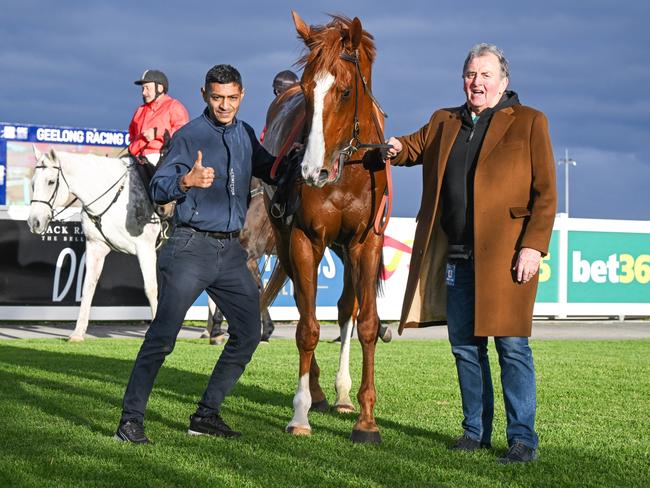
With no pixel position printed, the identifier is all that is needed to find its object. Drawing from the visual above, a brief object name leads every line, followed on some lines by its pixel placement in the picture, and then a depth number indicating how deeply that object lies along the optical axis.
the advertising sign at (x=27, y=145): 23.80
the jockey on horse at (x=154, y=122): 13.35
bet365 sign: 20.38
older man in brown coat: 5.38
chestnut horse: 5.90
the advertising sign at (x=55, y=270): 16.23
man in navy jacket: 5.61
